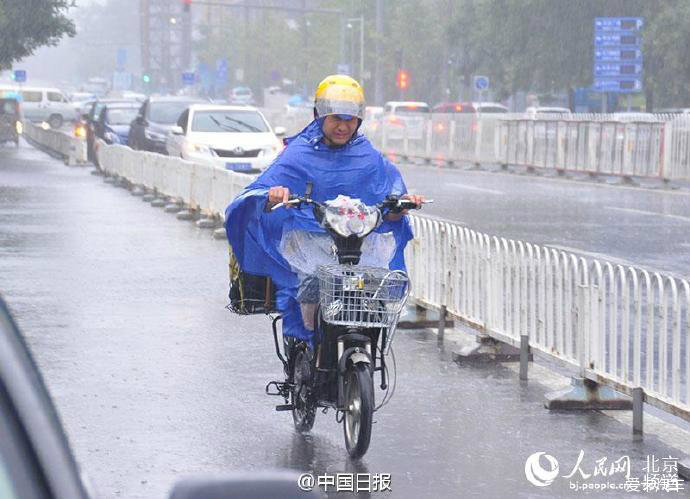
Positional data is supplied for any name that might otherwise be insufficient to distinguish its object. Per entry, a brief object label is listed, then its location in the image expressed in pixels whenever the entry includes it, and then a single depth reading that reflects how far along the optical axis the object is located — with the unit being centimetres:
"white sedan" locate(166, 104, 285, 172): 2803
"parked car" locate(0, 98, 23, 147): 5559
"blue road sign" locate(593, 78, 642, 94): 4669
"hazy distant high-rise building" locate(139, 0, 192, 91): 19112
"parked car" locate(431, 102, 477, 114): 6257
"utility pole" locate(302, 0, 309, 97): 9975
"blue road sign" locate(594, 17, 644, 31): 4600
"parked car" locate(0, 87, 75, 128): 7688
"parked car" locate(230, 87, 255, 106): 11169
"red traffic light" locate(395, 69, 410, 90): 6900
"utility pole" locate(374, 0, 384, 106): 7956
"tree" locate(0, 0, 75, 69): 4241
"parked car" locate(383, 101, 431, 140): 4343
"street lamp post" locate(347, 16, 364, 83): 7825
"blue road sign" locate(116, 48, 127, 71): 17725
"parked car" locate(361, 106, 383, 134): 4832
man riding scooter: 752
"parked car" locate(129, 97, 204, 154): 3362
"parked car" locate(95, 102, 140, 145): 3969
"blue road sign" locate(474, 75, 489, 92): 6206
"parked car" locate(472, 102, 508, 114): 6245
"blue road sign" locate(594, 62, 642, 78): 4665
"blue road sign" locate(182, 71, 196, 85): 10481
